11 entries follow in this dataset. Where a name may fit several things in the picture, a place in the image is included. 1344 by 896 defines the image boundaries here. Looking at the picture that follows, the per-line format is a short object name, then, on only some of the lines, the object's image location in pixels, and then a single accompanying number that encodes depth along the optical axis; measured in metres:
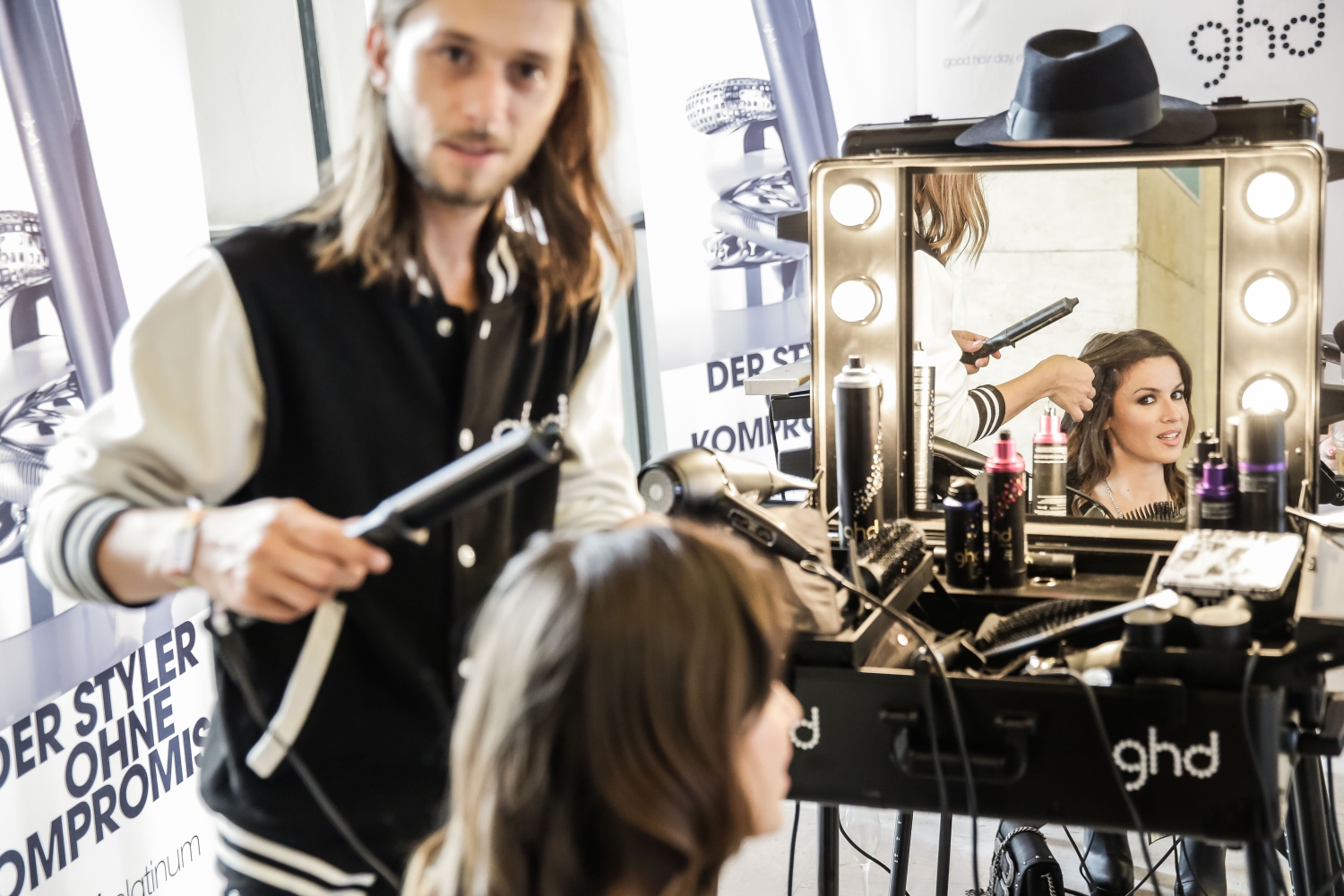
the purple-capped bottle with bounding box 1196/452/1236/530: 1.30
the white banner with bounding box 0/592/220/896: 1.63
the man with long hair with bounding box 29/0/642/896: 0.88
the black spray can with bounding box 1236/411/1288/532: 1.29
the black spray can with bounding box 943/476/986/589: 1.35
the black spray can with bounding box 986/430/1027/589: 1.35
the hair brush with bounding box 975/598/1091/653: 1.24
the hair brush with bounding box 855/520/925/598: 1.27
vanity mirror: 1.39
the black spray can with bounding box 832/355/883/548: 1.43
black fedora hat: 1.41
